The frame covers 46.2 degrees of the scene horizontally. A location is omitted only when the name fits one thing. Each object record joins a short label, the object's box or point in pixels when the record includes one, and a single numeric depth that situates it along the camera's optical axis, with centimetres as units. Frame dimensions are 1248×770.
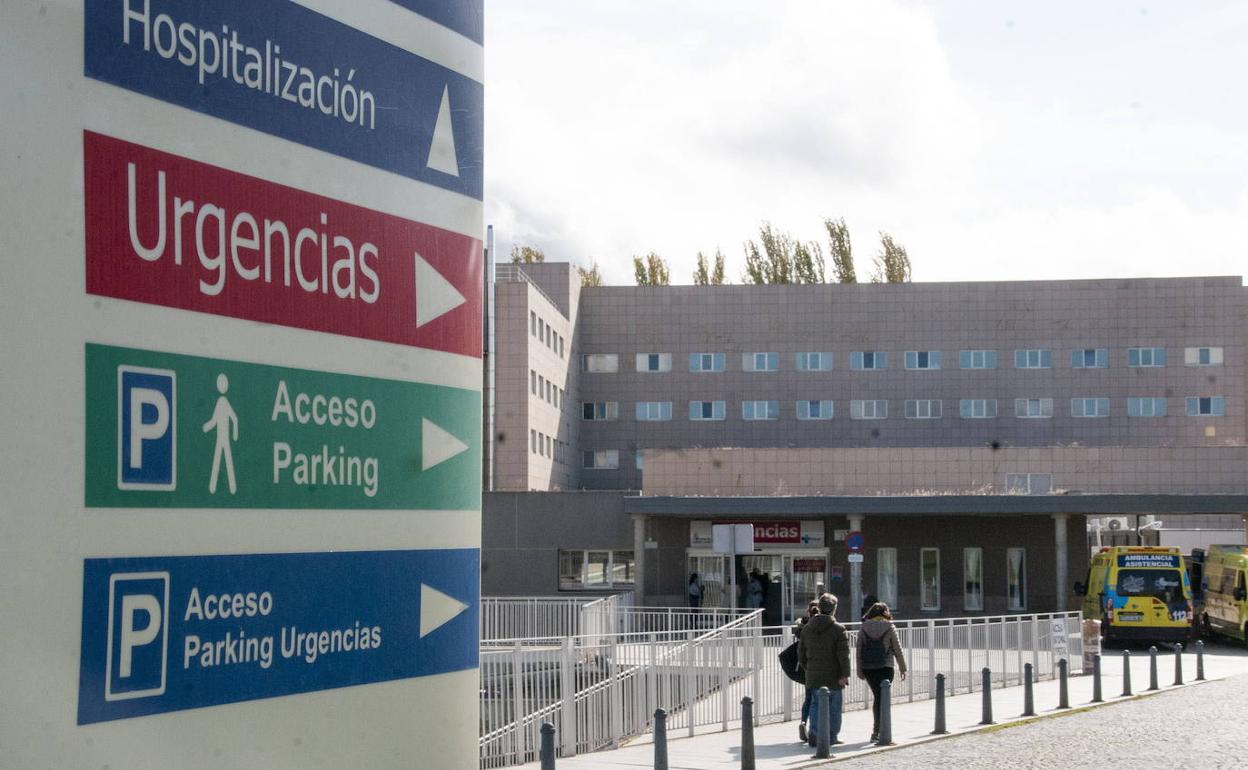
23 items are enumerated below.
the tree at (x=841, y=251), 8900
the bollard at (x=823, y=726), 1529
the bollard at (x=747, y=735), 1364
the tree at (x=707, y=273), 9125
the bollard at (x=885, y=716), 1652
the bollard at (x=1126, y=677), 2327
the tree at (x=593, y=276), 8771
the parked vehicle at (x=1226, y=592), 3581
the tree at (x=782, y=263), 8981
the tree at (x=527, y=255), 8662
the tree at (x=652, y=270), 9044
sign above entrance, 4512
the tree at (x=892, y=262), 8712
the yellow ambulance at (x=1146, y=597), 3547
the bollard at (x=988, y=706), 1898
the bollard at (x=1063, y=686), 2081
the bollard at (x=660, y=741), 1173
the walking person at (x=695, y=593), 4309
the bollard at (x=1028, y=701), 1991
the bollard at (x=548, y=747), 923
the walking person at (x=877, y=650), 1695
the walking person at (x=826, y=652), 1622
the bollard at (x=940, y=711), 1784
